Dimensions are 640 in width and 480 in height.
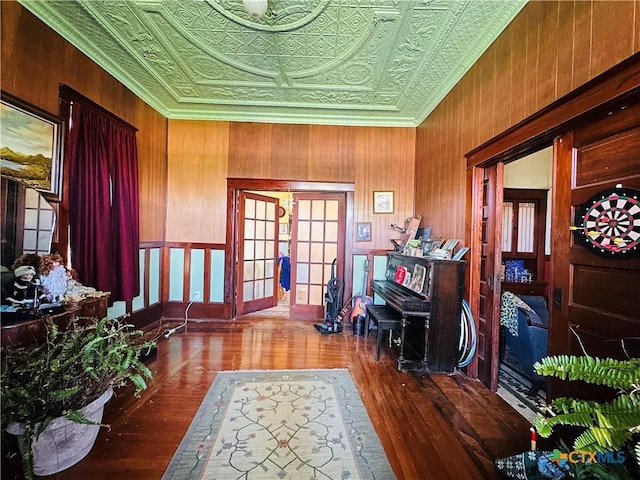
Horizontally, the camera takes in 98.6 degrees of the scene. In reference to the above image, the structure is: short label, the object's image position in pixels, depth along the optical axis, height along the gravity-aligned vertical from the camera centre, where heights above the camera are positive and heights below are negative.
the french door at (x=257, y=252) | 4.51 -0.25
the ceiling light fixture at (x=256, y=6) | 2.09 +1.78
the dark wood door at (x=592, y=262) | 1.40 -0.08
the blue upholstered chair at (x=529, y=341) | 2.34 -0.85
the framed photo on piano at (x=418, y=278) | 2.94 -0.39
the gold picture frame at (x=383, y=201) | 4.24 +0.62
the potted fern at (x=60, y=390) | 1.40 -0.87
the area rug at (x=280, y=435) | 1.58 -1.32
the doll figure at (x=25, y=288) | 1.84 -0.40
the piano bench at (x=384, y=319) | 3.01 -0.86
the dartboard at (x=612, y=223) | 1.37 +0.14
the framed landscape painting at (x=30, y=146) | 2.03 +0.68
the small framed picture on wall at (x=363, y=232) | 4.27 +0.14
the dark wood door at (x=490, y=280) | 2.49 -0.32
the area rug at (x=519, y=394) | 2.22 -1.33
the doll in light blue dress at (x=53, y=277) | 1.99 -0.34
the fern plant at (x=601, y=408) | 0.96 -0.59
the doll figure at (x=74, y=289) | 2.16 -0.48
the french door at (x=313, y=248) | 4.47 -0.14
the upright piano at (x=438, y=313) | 2.73 -0.70
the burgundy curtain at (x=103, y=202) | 2.70 +0.34
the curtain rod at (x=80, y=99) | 2.53 +1.32
